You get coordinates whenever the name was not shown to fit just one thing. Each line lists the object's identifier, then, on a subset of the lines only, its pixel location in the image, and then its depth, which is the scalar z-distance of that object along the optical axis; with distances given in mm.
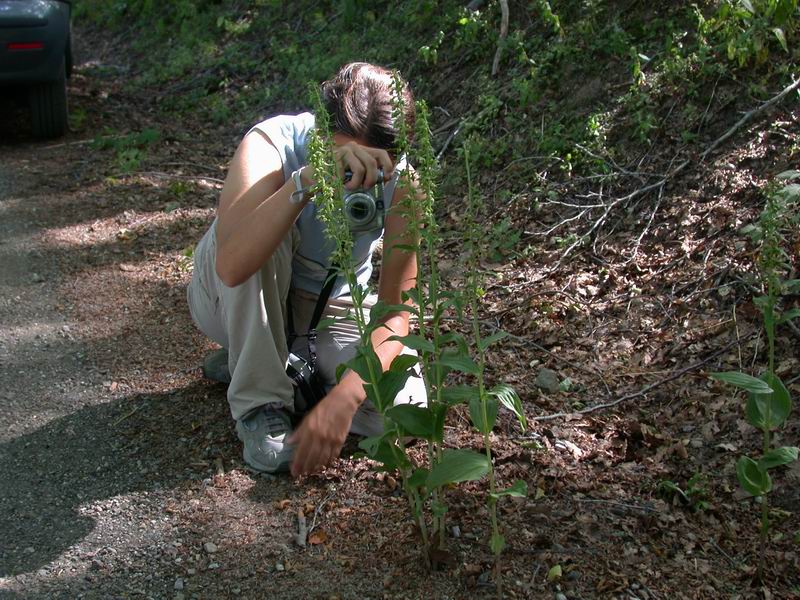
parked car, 6406
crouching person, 2846
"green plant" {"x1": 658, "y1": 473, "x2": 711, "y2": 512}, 2895
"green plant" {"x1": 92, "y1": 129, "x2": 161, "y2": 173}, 6754
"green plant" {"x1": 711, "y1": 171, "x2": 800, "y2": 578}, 2314
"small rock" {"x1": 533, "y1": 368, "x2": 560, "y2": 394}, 3618
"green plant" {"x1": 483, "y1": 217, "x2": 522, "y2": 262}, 4513
